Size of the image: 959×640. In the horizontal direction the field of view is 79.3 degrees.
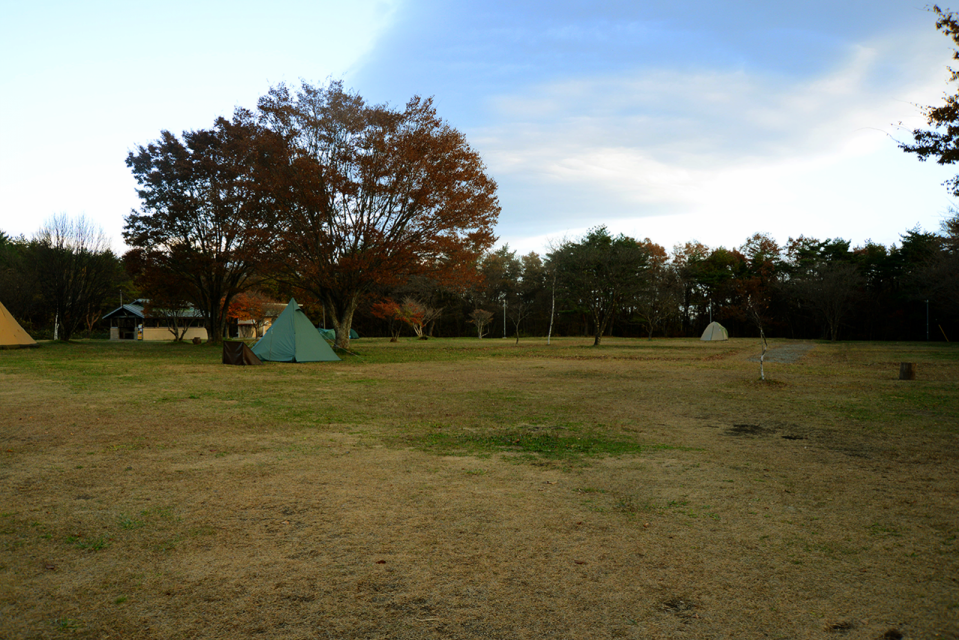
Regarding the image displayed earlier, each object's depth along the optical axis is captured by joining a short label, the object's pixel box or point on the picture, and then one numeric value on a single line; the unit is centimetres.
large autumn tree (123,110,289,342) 2708
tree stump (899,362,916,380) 1420
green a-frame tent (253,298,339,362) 1947
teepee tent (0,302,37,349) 2395
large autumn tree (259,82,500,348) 2219
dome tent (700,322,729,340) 4728
